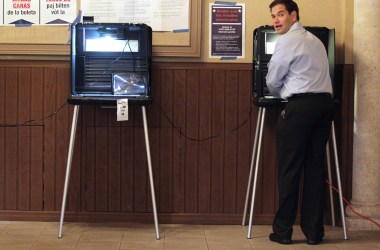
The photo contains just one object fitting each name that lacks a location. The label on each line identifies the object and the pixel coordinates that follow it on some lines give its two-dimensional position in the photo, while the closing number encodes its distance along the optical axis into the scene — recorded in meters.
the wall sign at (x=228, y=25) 4.32
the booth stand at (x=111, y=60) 4.02
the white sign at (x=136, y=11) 4.30
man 3.71
